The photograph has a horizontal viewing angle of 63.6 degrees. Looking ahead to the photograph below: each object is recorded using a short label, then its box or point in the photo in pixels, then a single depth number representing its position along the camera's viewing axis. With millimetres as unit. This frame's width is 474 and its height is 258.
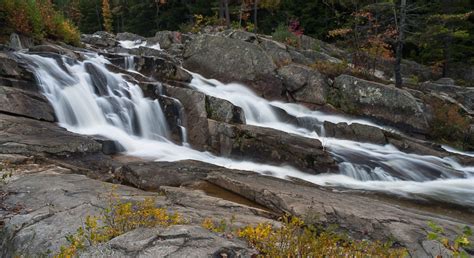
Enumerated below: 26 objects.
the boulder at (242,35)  22500
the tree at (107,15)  59844
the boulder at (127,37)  33194
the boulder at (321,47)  26531
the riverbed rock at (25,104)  9367
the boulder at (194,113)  11570
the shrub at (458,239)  2666
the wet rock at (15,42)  13863
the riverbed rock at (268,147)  10680
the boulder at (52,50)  13586
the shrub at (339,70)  18688
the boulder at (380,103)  16531
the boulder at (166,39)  27497
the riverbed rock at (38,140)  7500
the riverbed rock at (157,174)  7363
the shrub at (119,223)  3258
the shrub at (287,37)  25645
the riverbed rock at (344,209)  5836
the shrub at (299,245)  3186
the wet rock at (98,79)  12281
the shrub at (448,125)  16656
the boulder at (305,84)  17062
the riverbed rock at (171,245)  3137
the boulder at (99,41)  27781
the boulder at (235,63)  17094
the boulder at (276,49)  20766
